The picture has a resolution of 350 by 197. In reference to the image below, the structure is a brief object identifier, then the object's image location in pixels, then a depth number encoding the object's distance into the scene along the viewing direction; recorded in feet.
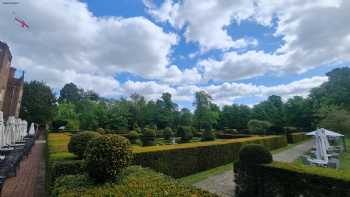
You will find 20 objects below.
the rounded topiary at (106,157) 13.07
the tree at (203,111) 118.42
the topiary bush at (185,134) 69.08
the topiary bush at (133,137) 60.03
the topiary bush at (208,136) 61.93
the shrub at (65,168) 15.62
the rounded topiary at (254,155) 18.11
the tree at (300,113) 115.55
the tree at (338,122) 50.13
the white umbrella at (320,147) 28.73
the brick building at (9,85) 60.75
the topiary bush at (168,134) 72.54
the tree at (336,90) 86.70
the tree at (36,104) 118.42
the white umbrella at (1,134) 26.73
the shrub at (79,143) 18.62
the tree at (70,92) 213.17
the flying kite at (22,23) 29.87
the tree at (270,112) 128.77
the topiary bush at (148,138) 52.31
